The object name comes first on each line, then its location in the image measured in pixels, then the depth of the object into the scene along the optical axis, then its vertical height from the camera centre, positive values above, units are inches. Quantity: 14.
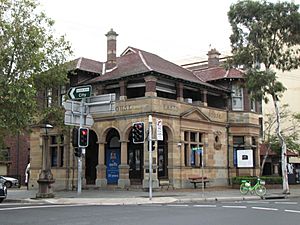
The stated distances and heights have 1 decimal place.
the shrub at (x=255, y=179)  1285.4 -39.8
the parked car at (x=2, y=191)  855.1 -43.0
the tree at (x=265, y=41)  1124.5 +301.1
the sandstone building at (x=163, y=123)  1216.8 +112.4
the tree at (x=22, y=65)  858.1 +193.3
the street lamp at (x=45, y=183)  925.8 -31.7
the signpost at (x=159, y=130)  906.1 +68.7
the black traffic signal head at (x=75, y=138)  856.6 +51.8
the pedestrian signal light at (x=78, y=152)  861.8 +25.8
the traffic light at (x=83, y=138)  849.4 +51.4
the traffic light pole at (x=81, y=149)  866.6 +31.4
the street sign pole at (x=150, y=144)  878.9 +40.1
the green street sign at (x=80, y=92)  856.6 +136.3
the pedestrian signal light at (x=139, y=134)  874.1 +59.7
